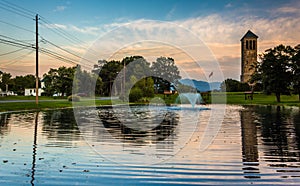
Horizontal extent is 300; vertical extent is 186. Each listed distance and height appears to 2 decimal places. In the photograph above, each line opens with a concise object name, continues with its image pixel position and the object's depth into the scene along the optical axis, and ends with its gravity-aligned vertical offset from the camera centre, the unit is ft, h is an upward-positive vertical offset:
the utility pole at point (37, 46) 118.62 +18.60
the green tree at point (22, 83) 348.92 +16.00
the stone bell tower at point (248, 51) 382.01 +54.64
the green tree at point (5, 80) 306.14 +16.55
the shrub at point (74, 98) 173.78 +0.42
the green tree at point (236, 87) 283.16 +10.19
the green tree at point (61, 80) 245.65 +13.98
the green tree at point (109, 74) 307.17 +23.31
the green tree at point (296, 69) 153.11 +14.15
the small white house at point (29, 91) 354.66 +7.89
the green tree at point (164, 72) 258.78 +20.24
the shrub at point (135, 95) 176.96 +2.11
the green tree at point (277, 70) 164.84 +14.26
